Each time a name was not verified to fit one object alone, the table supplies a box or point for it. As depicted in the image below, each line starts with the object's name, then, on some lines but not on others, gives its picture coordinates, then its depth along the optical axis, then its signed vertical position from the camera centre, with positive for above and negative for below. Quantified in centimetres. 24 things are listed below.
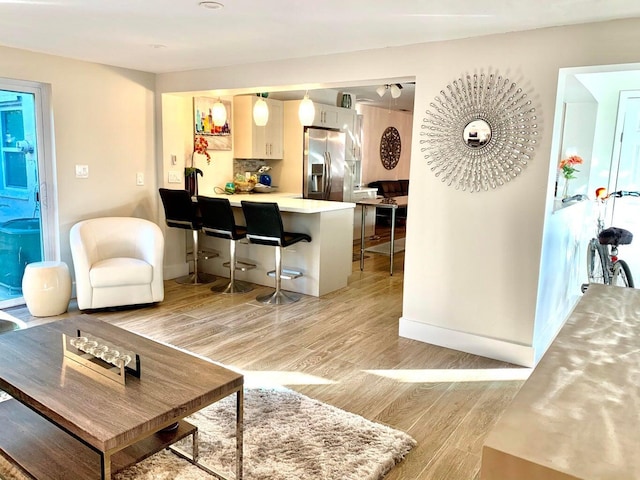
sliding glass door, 432 -23
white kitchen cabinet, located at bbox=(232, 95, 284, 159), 623 +43
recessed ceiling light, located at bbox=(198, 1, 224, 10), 278 +92
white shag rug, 216 -134
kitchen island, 496 -88
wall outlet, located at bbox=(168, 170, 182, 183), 546 -15
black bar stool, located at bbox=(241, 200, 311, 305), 446 -63
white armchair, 423 -90
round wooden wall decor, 988 +47
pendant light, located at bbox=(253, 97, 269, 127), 537 +60
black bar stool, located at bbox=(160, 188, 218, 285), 505 -53
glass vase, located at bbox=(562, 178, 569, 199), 490 -13
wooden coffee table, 164 -86
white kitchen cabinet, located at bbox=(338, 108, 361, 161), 787 +65
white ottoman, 414 -109
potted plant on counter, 559 -8
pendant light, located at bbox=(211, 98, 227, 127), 544 +59
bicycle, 398 -69
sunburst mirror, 326 +28
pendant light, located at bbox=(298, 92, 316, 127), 496 +58
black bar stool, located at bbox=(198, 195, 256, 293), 478 -62
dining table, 589 -43
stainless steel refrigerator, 709 +6
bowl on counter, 654 -30
